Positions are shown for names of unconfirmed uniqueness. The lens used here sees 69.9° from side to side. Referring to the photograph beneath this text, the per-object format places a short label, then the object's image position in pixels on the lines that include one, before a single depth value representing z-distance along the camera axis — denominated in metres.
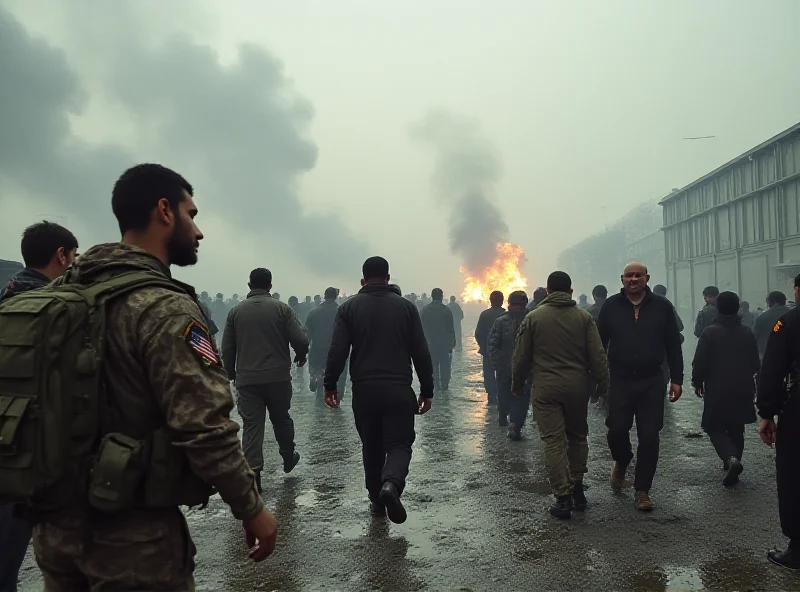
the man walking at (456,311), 23.20
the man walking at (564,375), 5.04
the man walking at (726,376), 5.85
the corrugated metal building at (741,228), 21.94
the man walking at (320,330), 11.50
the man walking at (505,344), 8.30
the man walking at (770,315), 9.89
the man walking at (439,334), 12.73
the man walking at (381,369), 4.82
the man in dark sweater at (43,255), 3.49
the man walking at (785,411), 3.76
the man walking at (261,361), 5.97
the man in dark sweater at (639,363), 5.06
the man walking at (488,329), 10.65
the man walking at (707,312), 10.58
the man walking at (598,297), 9.93
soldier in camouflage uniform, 1.81
